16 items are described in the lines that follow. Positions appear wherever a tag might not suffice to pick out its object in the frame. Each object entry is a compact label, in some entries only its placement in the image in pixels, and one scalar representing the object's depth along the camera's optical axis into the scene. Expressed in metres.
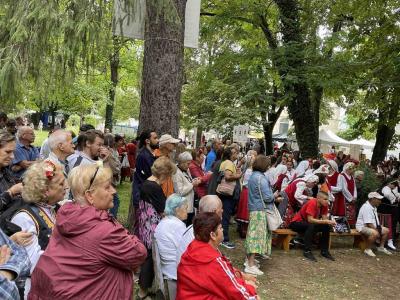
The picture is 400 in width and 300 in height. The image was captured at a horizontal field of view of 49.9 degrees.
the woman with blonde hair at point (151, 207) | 4.57
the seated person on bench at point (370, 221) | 8.52
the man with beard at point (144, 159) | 5.62
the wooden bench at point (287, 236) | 7.97
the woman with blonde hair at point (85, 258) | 2.46
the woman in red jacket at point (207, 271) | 3.14
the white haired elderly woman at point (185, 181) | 5.67
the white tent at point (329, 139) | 31.73
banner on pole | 5.72
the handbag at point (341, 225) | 8.70
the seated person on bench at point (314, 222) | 7.75
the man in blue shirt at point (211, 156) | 11.20
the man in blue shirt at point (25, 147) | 5.47
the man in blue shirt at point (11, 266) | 1.88
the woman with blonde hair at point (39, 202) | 2.80
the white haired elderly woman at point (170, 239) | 3.90
